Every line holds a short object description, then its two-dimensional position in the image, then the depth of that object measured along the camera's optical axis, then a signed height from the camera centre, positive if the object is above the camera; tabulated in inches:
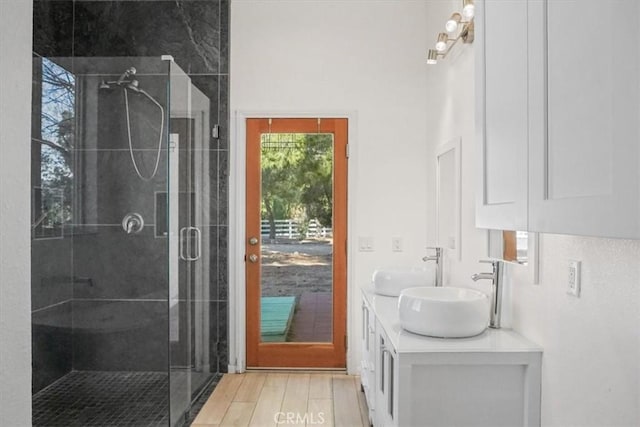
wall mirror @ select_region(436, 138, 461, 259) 109.9 +4.4
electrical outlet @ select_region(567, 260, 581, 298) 60.5 -7.9
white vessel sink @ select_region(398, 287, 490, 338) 72.2 -14.9
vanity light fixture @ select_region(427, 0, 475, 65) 94.6 +37.6
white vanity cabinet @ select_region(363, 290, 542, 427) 68.2 -23.6
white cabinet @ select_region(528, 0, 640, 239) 29.2 +6.8
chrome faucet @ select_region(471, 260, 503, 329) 81.8 -13.2
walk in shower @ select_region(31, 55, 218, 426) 106.7 -6.4
